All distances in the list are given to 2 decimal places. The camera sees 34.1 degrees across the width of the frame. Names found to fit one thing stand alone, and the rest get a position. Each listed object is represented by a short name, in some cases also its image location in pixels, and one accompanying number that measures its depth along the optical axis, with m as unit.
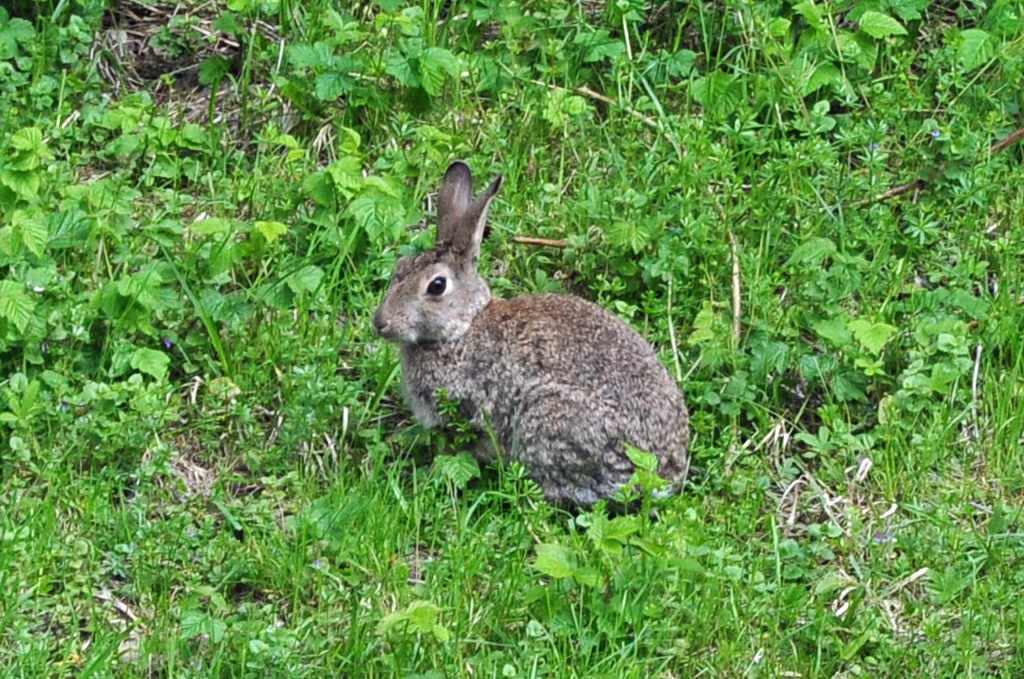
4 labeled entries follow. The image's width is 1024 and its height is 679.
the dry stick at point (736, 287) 6.78
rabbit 6.25
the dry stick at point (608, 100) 7.67
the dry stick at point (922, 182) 7.43
